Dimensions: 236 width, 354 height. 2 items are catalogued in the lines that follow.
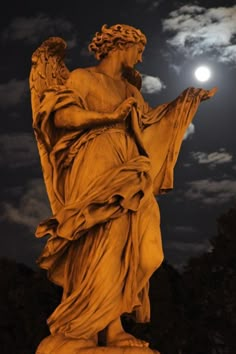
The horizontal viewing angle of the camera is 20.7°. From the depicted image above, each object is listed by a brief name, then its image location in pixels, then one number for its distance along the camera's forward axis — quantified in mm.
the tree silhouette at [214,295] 20812
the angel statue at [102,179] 5281
